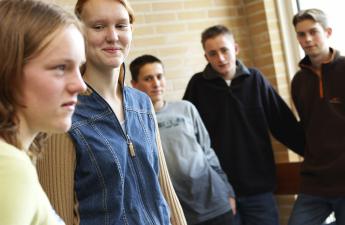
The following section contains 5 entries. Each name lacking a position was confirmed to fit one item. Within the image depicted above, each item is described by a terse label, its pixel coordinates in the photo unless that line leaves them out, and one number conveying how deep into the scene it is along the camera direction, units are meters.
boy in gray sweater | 2.77
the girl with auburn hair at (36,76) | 0.97
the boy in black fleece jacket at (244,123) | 3.04
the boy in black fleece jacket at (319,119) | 2.71
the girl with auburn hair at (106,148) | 1.51
